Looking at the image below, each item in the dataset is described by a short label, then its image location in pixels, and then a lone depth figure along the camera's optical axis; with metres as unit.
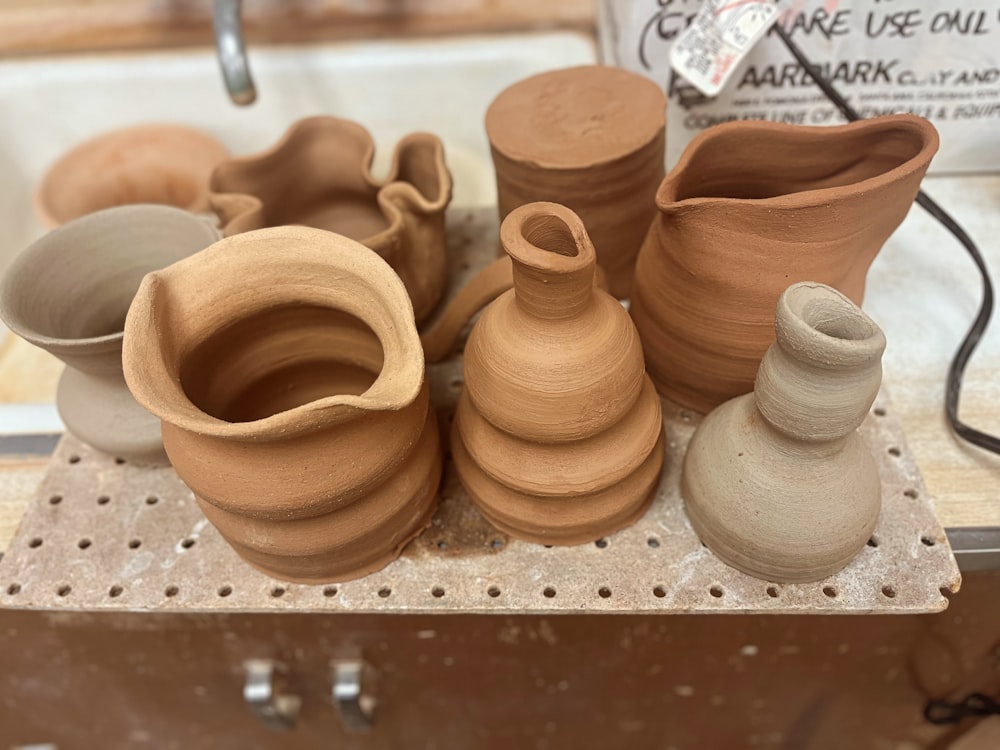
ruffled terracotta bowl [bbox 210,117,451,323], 0.81
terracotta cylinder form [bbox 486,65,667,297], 0.76
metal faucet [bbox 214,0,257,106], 0.99
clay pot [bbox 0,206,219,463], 0.73
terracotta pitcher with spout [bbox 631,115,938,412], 0.63
